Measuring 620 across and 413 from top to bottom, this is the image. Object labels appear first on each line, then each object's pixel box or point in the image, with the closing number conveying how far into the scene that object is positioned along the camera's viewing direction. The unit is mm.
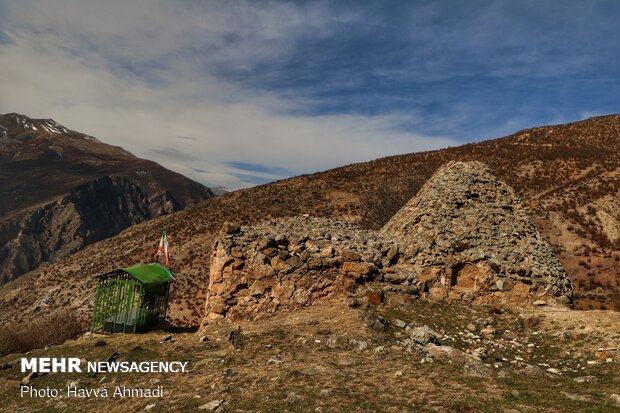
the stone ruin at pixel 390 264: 15047
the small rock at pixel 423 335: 11173
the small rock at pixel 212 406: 7495
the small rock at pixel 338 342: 10938
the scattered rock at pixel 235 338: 11643
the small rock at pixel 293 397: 7535
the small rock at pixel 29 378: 10898
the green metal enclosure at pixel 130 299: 16516
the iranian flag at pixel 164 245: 19947
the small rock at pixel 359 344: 10672
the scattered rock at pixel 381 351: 10150
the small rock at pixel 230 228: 16141
